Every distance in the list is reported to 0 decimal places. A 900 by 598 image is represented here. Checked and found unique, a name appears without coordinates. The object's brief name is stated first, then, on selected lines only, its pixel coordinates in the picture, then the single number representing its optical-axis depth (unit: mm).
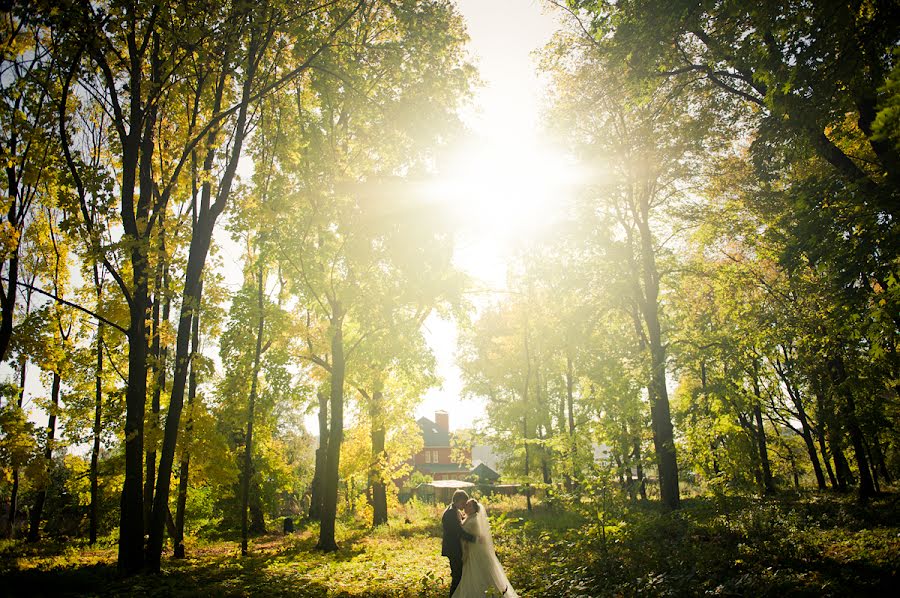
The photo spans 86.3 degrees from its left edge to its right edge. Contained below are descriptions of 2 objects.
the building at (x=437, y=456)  58500
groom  8297
